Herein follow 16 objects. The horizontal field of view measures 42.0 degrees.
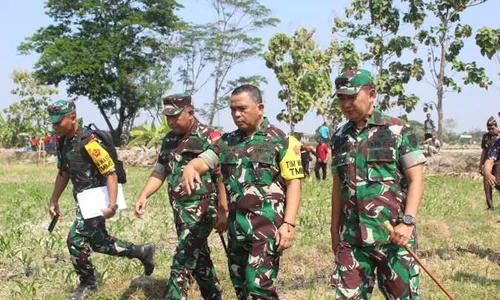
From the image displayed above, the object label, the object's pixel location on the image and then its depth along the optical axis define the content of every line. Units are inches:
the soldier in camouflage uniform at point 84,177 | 210.7
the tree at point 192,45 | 1579.7
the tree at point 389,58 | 767.1
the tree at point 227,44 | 1545.3
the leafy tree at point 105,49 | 1478.8
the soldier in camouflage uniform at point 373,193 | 140.9
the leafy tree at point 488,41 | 708.0
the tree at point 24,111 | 1561.3
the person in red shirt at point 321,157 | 668.1
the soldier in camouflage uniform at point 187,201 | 187.8
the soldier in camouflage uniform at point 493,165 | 291.9
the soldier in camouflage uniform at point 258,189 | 157.9
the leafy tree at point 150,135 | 1099.3
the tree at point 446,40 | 756.6
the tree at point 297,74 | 933.2
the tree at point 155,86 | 1574.8
